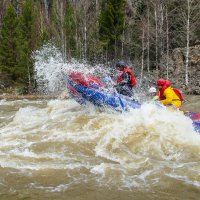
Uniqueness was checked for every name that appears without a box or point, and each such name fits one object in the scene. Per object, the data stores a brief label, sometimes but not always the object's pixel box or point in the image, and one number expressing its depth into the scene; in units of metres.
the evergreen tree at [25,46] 28.25
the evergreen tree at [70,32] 32.34
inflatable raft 9.84
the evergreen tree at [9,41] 29.38
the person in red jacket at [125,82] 10.88
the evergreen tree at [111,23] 30.89
